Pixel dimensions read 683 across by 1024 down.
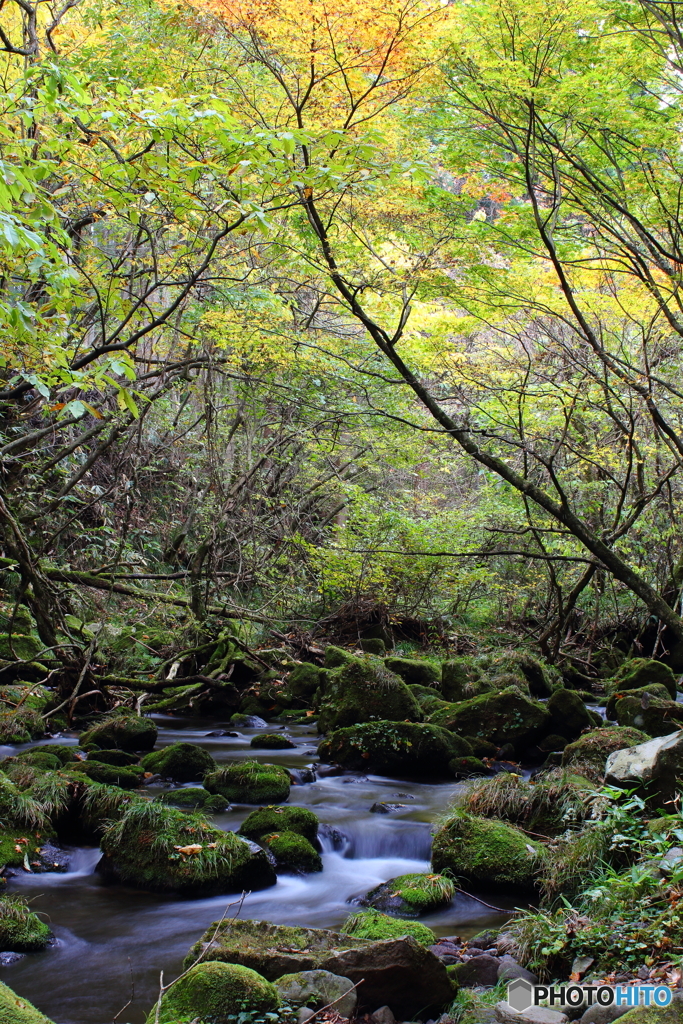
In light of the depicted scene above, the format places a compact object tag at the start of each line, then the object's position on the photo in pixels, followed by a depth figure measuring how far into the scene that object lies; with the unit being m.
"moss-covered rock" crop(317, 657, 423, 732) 9.55
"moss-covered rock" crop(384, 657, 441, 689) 11.65
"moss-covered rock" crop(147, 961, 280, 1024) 3.25
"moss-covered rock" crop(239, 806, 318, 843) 6.47
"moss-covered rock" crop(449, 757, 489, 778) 8.52
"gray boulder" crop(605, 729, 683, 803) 5.07
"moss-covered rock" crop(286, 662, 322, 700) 12.00
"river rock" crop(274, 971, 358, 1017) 3.42
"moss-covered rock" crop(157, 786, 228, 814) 7.06
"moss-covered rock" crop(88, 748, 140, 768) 7.95
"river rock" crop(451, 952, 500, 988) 4.07
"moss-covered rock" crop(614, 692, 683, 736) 7.55
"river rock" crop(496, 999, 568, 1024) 3.15
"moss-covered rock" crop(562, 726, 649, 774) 6.92
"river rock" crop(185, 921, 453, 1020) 3.67
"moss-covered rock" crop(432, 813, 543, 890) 5.60
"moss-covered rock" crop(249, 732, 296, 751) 9.67
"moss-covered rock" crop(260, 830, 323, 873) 6.23
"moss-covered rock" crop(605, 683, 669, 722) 8.25
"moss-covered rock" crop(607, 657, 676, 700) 10.60
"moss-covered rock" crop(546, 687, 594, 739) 9.31
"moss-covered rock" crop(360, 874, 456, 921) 5.46
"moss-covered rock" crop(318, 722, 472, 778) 8.66
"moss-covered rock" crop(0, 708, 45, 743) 8.52
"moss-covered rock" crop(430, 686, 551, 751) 9.13
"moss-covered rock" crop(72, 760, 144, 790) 7.15
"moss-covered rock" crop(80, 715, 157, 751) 8.73
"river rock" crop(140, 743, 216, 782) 7.89
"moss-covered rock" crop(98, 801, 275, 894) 5.67
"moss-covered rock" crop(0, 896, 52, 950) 4.73
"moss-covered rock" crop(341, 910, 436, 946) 4.57
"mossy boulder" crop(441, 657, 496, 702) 10.82
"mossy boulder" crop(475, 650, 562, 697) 11.56
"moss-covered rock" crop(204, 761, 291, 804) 7.52
